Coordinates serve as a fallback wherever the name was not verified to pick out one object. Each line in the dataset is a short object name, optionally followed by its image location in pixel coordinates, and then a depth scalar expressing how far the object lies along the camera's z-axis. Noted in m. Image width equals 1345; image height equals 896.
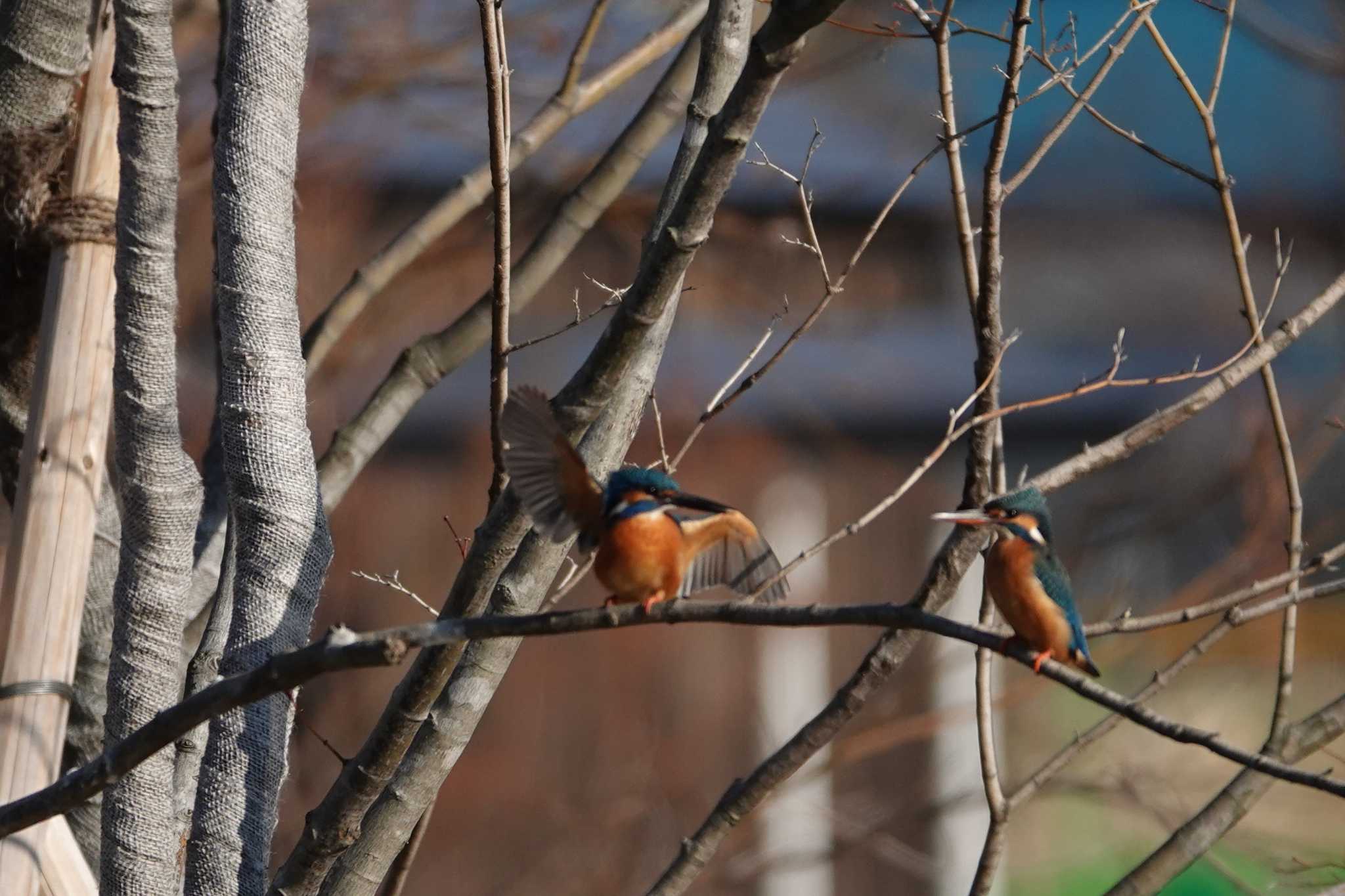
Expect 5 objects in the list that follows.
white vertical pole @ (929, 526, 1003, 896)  18.69
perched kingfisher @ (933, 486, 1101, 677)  11.38
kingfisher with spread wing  11.32
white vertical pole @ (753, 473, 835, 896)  18.78
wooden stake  11.86
